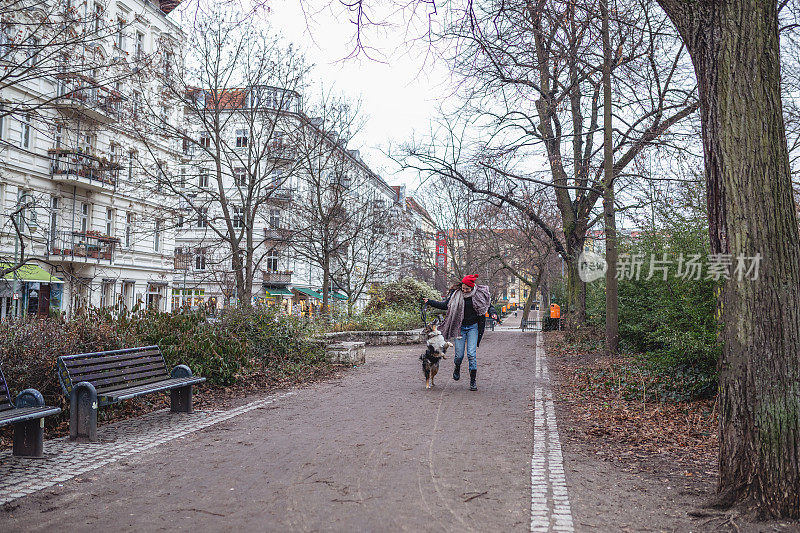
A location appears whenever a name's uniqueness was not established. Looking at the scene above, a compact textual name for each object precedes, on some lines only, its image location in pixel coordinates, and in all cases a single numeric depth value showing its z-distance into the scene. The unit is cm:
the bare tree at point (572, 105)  1005
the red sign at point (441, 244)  4290
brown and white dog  1043
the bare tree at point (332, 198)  2319
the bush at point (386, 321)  2391
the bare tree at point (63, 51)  830
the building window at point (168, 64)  1756
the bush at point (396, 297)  3006
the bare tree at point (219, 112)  1825
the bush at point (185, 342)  725
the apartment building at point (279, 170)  1912
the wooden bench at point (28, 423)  573
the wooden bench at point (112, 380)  658
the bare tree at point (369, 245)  3056
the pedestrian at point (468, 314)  1046
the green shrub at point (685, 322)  802
